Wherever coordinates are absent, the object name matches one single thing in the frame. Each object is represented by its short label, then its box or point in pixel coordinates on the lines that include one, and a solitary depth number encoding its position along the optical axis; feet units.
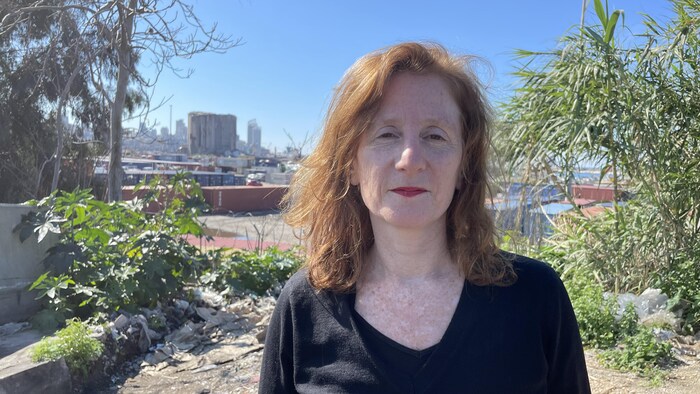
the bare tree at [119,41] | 22.06
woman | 3.94
